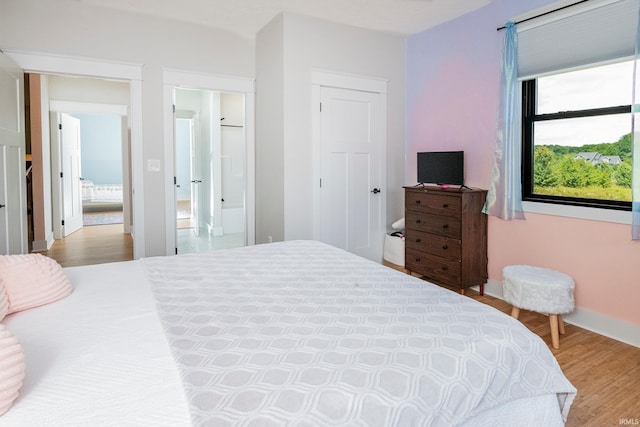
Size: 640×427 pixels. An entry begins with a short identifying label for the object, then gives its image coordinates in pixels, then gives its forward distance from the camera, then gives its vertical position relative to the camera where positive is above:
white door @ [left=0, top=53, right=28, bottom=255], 2.97 +0.21
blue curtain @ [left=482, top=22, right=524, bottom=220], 3.32 +0.43
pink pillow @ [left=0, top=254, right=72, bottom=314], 1.45 -0.35
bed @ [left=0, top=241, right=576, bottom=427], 0.90 -0.46
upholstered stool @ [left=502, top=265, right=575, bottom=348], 2.67 -0.72
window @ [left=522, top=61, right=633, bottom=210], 2.79 +0.36
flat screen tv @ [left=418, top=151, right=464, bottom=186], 3.70 +0.18
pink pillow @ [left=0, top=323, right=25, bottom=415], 0.85 -0.39
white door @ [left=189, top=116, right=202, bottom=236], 7.00 +0.29
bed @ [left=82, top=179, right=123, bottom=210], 9.60 -0.20
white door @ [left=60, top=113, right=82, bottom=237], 6.41 +0.23
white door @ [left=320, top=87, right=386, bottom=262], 4.26 +0.18
